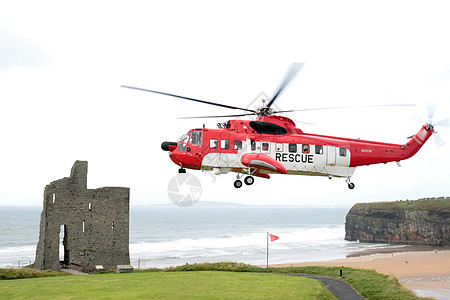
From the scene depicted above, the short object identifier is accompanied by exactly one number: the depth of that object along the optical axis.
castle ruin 34.97
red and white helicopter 16.12
